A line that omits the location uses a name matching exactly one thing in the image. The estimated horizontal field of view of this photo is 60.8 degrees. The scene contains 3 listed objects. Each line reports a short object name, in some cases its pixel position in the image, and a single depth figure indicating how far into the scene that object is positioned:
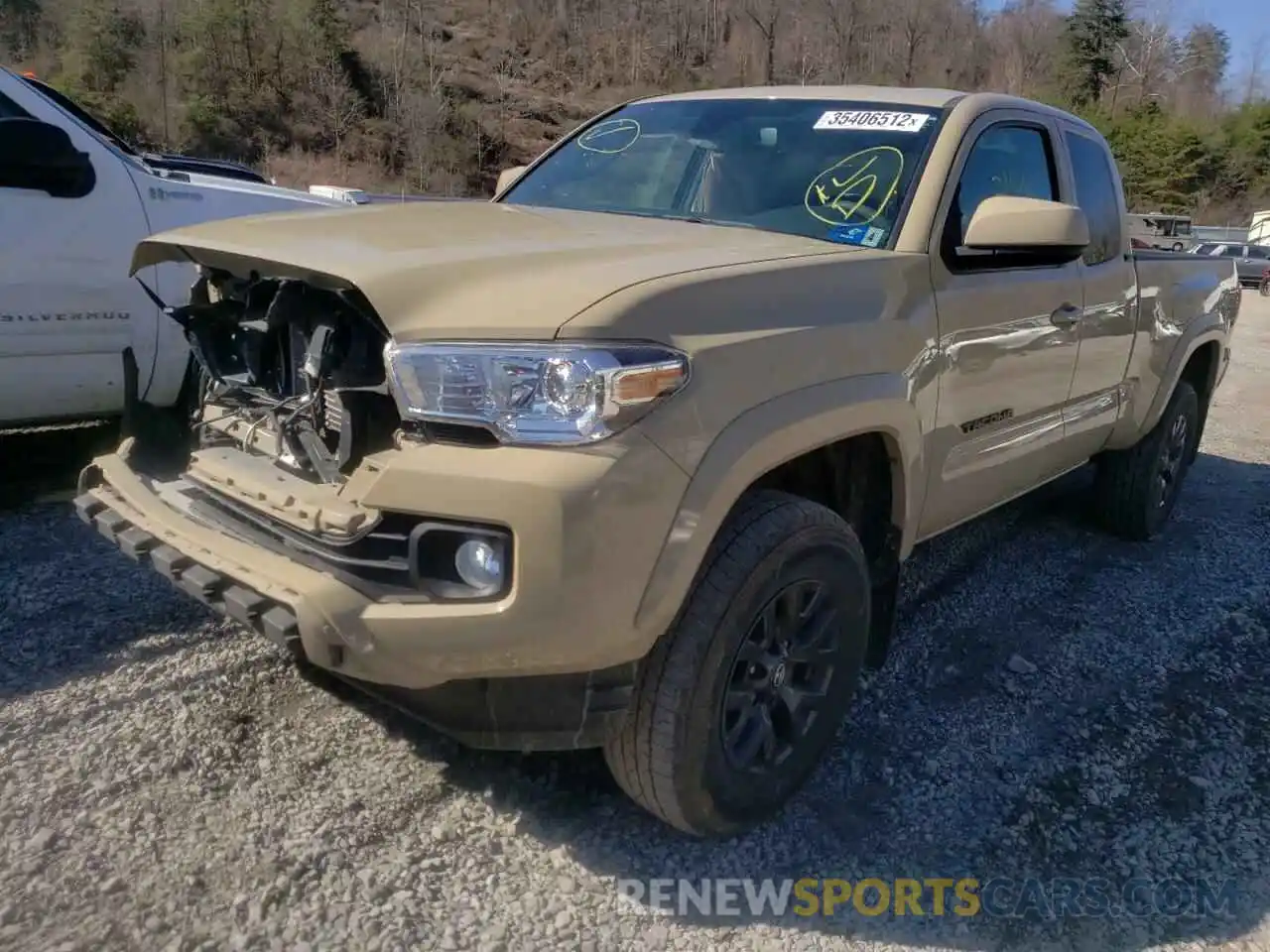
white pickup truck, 4.22
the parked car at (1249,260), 30.42
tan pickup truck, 2.15
